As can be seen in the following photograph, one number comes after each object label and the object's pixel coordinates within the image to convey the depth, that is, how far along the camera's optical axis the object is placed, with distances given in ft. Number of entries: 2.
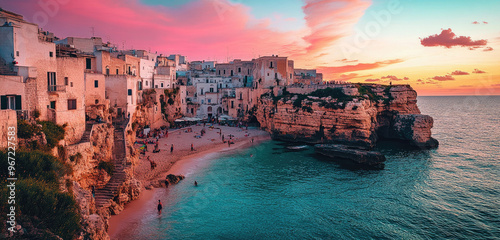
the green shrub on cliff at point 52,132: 53.31
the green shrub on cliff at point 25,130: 47.68
